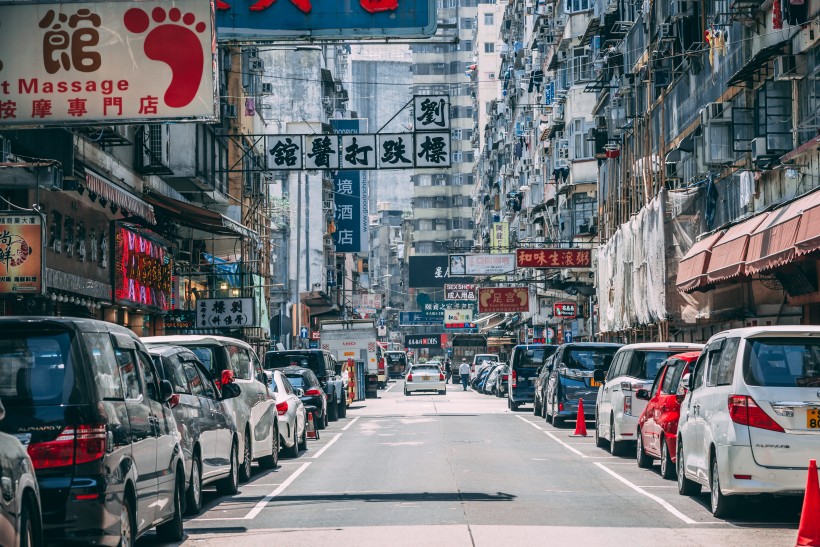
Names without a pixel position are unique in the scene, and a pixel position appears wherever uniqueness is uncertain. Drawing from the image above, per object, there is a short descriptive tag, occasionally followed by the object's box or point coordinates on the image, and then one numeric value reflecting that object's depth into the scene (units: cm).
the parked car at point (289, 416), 2277
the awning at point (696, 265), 2891
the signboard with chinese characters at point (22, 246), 2136
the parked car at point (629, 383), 2188
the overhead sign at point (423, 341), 15125
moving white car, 6391
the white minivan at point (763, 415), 1280
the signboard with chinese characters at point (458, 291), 10031
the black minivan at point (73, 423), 955
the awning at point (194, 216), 3184
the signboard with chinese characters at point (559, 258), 5553
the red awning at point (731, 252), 2554
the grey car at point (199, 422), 1447
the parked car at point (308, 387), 2981
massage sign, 1675
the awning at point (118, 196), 2470
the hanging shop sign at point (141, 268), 3181
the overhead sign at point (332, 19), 1995
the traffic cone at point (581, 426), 2836
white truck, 6216
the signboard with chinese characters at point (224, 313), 4212
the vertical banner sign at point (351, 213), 8644
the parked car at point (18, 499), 782
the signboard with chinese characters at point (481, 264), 6600
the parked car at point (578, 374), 3042
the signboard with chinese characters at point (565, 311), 6294
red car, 1780
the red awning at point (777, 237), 2158
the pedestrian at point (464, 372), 7644
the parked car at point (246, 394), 1864
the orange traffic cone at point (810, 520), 1111
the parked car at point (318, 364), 3488
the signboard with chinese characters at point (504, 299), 7931
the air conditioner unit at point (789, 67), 2609
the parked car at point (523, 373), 4112
